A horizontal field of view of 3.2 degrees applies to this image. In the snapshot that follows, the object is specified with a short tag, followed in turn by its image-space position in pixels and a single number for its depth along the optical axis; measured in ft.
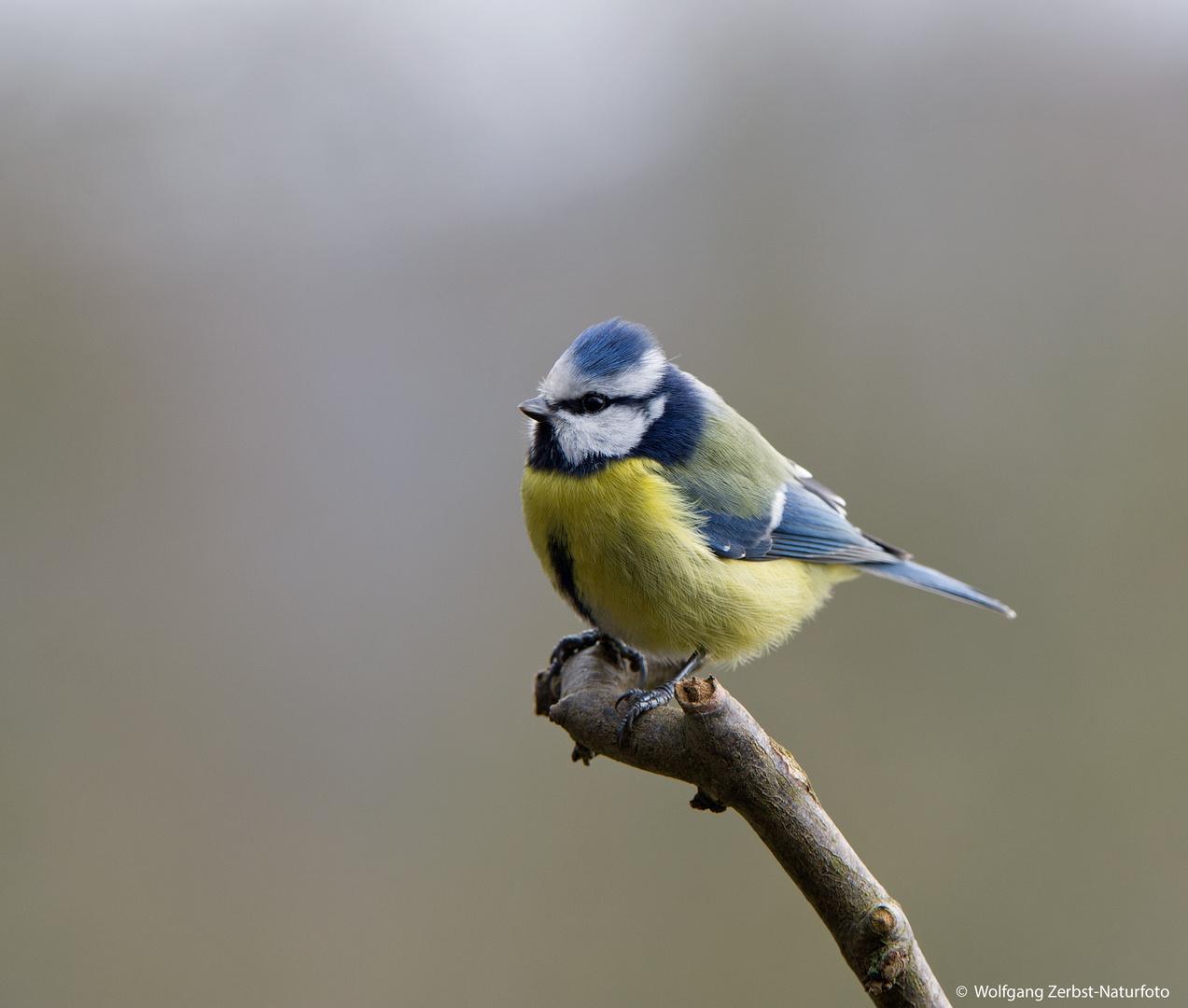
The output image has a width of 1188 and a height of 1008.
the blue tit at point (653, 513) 12.62
